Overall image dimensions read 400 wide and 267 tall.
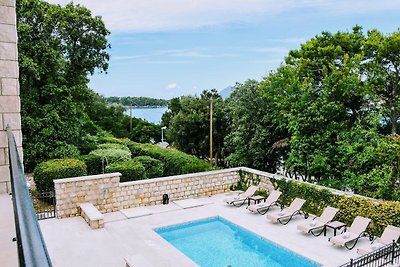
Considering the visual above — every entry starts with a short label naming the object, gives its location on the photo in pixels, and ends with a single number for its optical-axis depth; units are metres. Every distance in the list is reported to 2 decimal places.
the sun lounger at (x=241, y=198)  14.16
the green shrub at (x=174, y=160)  16.96
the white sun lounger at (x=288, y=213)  12.33
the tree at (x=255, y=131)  19.58
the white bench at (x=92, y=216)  11.41
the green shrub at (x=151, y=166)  17.42
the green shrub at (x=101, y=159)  17.80
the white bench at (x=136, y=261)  7.98
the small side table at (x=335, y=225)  11.06
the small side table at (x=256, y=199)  13.88
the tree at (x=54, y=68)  16.31
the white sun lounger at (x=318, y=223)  11.33
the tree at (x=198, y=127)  27.42
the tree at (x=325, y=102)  15.02
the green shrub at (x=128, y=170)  14.57
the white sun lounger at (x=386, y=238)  9.69
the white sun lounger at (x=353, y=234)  10.23
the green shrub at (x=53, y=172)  13.18
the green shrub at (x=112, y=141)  22.95
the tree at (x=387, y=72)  15.09
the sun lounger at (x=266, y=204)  13.24
